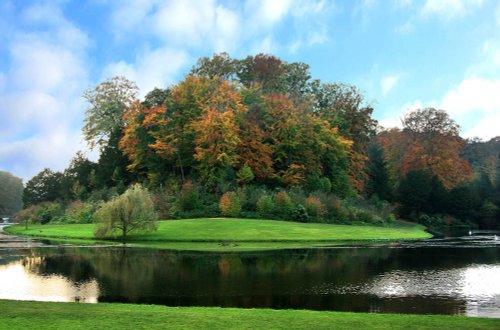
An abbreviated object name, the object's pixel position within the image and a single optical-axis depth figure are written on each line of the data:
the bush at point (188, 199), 63.31
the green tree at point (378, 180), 89.38
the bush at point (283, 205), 62.00
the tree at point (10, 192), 167.88
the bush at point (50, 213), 75.94
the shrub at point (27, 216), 80.94
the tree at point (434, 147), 92.50
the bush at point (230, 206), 60.81
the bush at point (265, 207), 61.78
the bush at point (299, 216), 61.44
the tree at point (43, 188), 102.38
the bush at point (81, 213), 67.31
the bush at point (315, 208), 62.72
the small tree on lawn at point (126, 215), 47.69
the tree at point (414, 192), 84.25
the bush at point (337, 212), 64.11
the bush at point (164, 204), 61.84
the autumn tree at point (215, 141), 66.56
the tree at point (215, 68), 91.75
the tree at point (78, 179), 85.57
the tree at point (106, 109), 94.44
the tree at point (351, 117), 83.81
